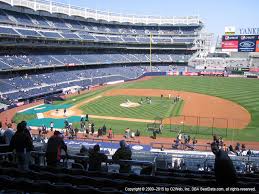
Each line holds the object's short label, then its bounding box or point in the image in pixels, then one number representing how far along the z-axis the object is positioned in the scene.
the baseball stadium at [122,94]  8.08
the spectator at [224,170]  6.39
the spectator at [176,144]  25.18
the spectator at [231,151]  22.51
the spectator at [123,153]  9.49
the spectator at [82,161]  9.88
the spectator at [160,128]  31.75
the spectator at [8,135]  11.71
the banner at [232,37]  88.53
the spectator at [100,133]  30.45
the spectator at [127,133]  29.66
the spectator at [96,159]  9.00
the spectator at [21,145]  9.21
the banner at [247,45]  86.01
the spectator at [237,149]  23.38
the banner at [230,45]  88.75
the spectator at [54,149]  9.34
